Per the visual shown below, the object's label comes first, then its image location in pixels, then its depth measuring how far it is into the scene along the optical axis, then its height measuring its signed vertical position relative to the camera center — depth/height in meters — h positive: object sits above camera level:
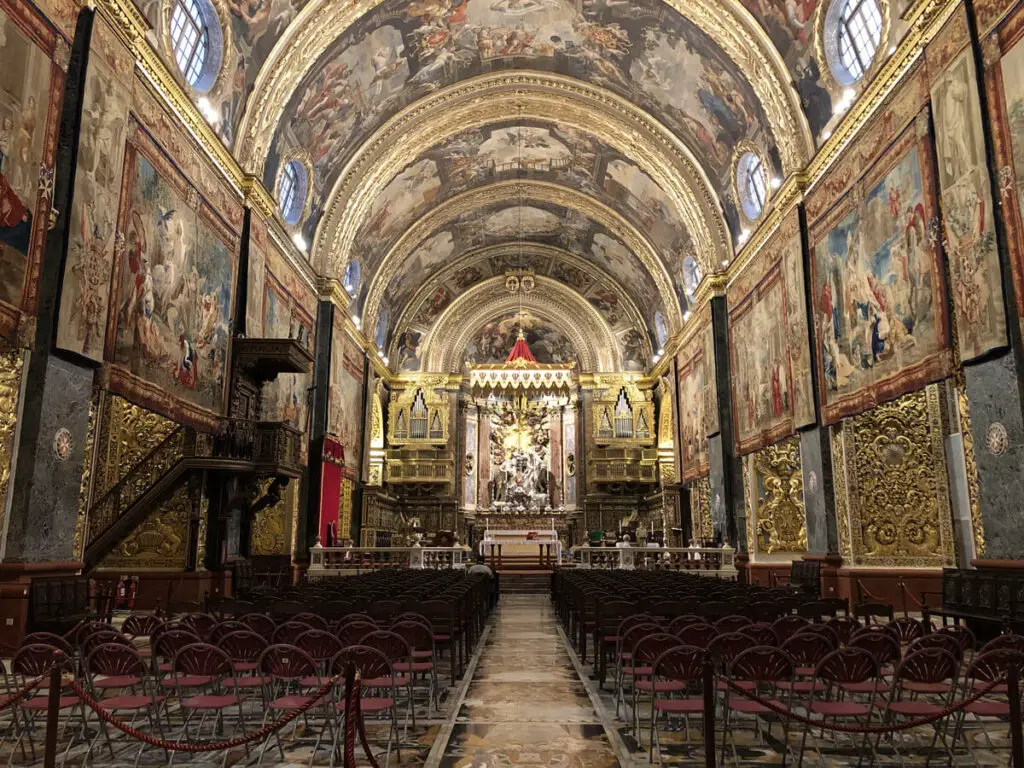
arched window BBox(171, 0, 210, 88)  13.88 +9.25
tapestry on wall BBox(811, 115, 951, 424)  11.86 +4.32
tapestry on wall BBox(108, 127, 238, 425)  12.38 +4.34
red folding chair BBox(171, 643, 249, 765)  5.25 -0.95
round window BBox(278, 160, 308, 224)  20.41 +9.27
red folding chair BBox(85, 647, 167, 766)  5.14 -0.93
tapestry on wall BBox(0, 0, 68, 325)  9.16 +4.84
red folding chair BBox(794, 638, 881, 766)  5.02 -0.94
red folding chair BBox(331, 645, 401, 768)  5.17 -0.95
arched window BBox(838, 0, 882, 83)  13.72 +9.25
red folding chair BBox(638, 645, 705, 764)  5.16 -0.96
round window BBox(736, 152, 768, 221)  19.78 +9.27
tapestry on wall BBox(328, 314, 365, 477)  24.45 +4.63
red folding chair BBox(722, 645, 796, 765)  5.15 -0.93
